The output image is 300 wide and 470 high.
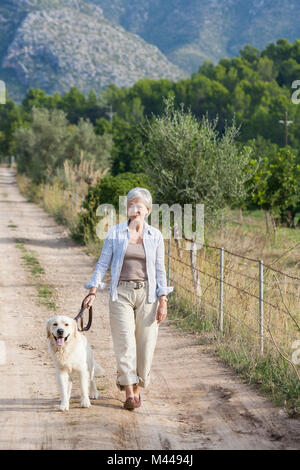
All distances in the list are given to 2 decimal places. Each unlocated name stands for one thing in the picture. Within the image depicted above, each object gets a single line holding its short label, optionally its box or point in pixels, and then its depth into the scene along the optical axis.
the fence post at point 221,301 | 18.48
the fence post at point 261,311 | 15.69
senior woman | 12.14
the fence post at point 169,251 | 24.87
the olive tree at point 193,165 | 24.53
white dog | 11.79
